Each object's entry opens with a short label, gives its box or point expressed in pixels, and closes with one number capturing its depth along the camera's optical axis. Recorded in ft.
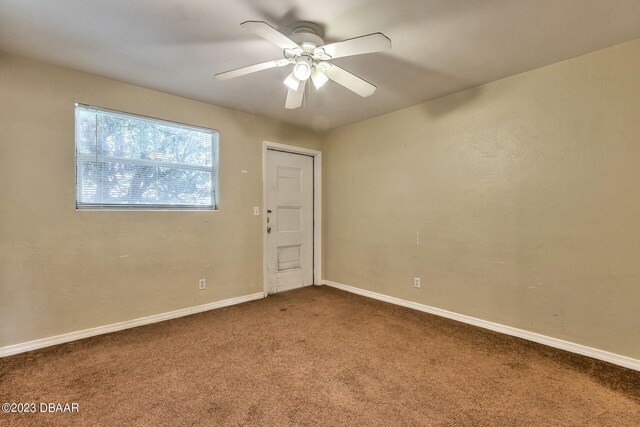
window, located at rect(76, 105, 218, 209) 8.57
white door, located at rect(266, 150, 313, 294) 12.86
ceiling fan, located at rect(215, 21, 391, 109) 5.32
